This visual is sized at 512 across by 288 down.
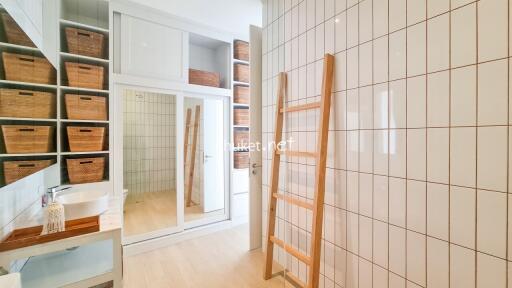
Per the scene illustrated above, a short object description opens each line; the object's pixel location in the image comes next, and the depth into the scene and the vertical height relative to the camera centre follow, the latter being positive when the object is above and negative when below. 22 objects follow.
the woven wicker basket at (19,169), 1.16 -0.17
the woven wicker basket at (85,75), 2.09 +0.62
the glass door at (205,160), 2.90 -0.26
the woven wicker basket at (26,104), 1.16 +0.22
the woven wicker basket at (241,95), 3.14 +0.66
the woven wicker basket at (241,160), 3.18 -0.27
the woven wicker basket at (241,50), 3.12 +1.27
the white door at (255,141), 2.46 +0.00
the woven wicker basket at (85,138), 2.08 +0.02
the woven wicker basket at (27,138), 1.21 +0.01
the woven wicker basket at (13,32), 1.12 +0.57
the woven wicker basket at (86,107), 2.07 +0.31
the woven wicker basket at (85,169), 2.11 -0.28
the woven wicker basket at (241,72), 3.13 +0.97
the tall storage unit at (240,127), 3.14 +0.20
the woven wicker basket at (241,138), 3.19 +0.04
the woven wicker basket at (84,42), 2.10 +0.94
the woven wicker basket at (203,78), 2.82 +0.81
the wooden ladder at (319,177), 1.51 -0.24
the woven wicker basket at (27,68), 1.18 +0.43
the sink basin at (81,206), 1.48 -0.46
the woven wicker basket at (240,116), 3.16 +0.35
